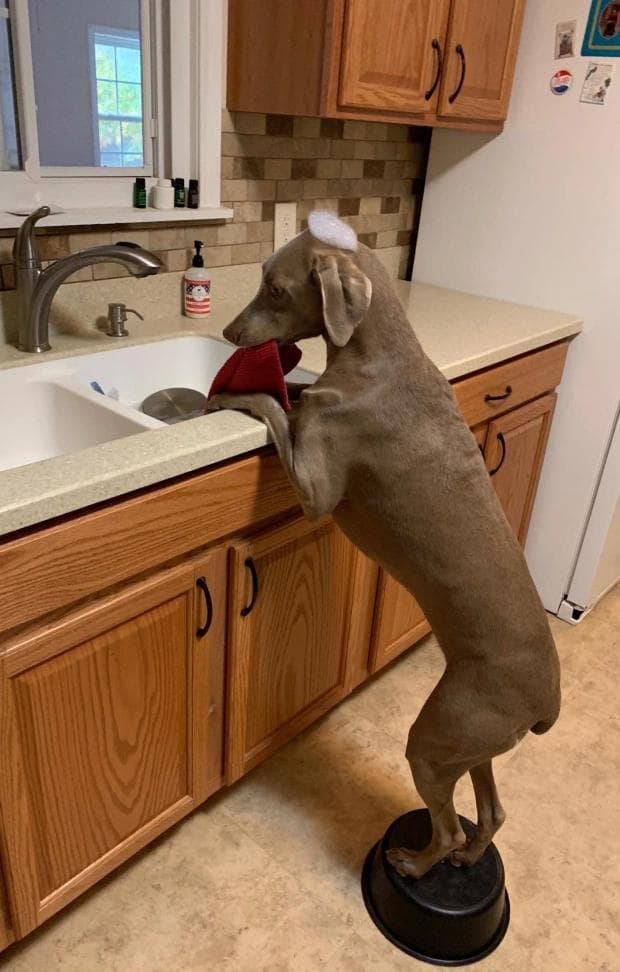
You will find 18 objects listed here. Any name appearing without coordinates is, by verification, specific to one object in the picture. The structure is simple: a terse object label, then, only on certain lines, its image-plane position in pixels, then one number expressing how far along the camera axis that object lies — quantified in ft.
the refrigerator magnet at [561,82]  6.37
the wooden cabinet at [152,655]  3.46
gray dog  3.70
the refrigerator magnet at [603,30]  5.99
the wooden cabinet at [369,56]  5.16
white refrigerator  6.46
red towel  3.82
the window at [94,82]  5.65
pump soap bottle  5.83
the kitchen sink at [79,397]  4.41
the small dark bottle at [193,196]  5.82
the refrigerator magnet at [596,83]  6.16
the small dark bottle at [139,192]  5.62
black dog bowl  4.41
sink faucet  4.60
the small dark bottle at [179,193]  5.73
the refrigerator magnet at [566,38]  6.27
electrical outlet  6.51
